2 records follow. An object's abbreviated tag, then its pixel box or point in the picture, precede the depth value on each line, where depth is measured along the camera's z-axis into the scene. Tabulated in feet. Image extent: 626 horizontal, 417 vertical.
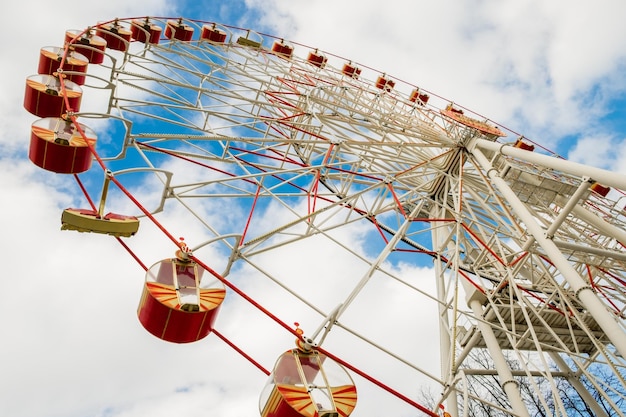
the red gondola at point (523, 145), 62.18
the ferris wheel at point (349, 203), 22.62
